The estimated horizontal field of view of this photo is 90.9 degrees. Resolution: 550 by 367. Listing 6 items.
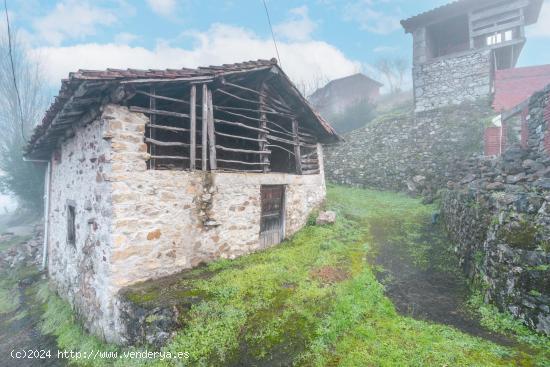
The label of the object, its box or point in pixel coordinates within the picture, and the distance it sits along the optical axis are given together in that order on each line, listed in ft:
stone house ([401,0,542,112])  47.37
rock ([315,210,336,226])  30.40
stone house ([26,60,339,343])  16.55
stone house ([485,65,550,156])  43.16
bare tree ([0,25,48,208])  58.08
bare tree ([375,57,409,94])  145.73
